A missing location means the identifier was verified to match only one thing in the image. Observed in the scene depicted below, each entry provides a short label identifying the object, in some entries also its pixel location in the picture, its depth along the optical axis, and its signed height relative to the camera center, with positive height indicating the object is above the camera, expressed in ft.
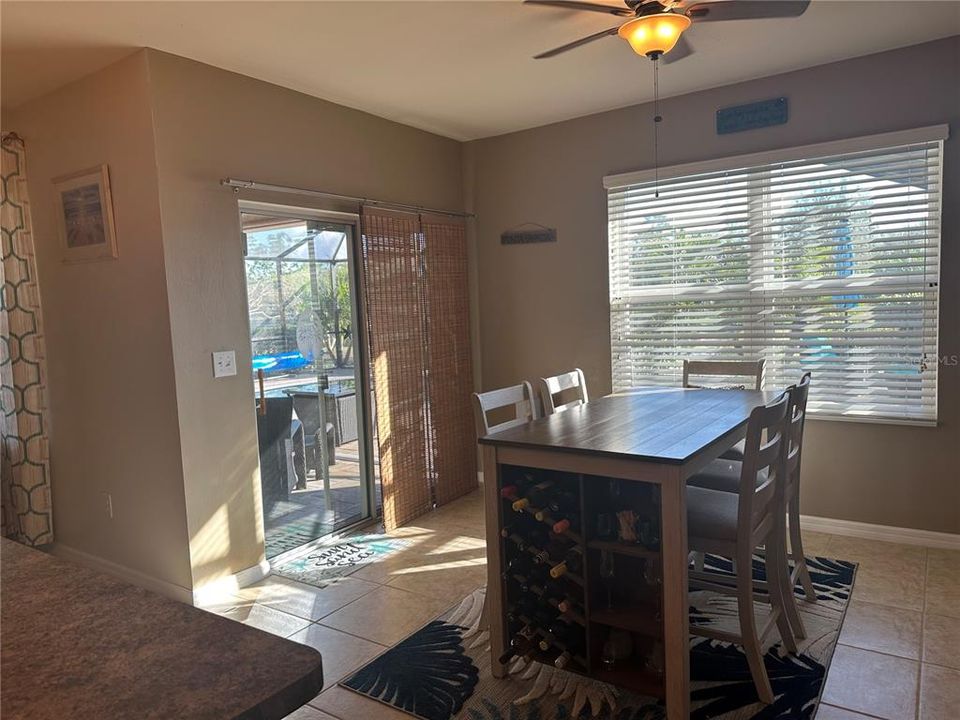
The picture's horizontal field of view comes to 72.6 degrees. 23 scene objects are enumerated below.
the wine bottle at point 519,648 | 7.50 -3.99
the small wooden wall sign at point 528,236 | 14.16 +1.42
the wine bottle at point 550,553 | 7.32 -2.83
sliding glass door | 11.16 -1.24
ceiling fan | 6.92 +3.02
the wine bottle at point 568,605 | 7.04 -3.33
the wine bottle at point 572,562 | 7.16 -2.90
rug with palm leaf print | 6.98 -4.39
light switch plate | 10.05 -0.75
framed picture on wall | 10.02 +1.67
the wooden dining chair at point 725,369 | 11.02 -1.33
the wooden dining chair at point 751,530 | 6.77 -2.62
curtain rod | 10.12 +2.02
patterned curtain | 11.09 -0.91
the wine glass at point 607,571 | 7.32 -3.06
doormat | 10.85 -4.36
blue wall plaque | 11.50 +3.12
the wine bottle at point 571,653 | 7.14 -3.88
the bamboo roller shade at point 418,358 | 12.70 -1.09
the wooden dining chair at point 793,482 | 8.41 -2.61
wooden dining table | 6.28 -1.63
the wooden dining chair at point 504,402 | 8.55 -1.41
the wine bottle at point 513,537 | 7.42 -2.66
